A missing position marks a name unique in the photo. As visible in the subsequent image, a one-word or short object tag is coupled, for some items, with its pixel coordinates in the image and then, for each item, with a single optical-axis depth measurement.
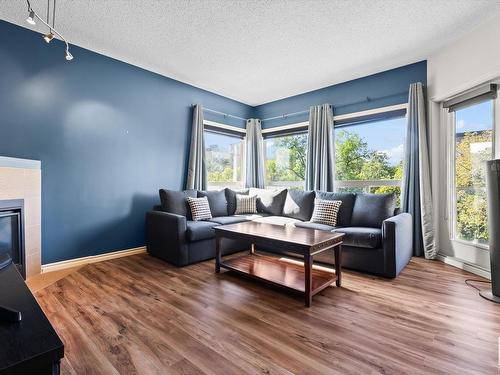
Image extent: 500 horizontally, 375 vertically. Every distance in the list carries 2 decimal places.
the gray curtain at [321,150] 4.29
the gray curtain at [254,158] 5.34
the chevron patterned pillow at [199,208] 3.74
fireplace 2.52
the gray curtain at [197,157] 4.32
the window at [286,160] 4.97
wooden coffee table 2.23
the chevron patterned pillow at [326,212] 3.52
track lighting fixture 1.72
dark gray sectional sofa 2.80
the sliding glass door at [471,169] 2.94
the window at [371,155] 3.85
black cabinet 0.63
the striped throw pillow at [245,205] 4.41
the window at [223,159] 4.93
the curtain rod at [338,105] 3.82
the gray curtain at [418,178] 3.43
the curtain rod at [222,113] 4.68
